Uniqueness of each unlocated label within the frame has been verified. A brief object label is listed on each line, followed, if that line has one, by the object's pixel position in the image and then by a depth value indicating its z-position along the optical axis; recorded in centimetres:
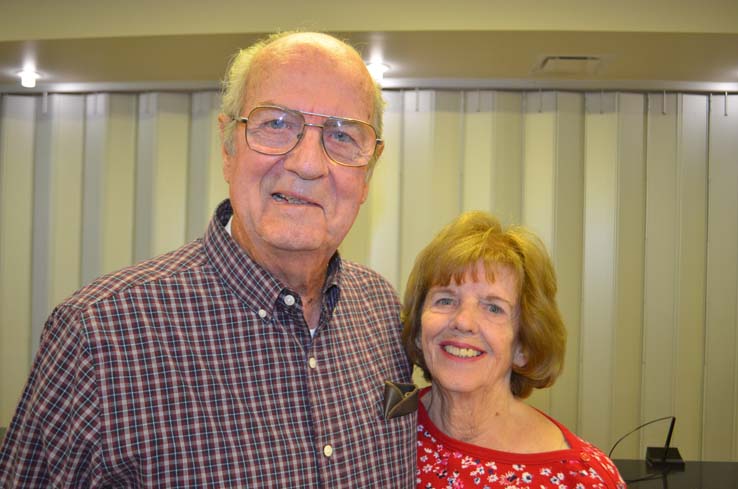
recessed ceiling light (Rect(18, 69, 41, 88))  328
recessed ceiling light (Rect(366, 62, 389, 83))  310
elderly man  103
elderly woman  149
